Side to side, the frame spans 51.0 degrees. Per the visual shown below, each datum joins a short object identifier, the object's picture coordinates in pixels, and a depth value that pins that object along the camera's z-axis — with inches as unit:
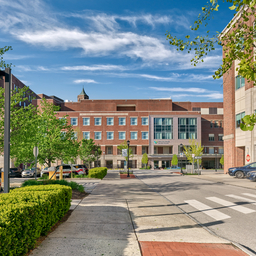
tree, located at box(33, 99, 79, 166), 1013.8
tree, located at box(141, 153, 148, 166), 2672.2
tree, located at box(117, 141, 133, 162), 2524.1
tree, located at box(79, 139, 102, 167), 2037.2
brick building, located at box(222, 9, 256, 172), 1274.6
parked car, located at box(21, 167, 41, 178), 1401.3
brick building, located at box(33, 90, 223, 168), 2812.5
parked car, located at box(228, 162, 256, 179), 1093.8
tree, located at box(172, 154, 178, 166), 2559.1
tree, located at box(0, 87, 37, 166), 607.5
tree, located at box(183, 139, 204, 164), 1646.5
